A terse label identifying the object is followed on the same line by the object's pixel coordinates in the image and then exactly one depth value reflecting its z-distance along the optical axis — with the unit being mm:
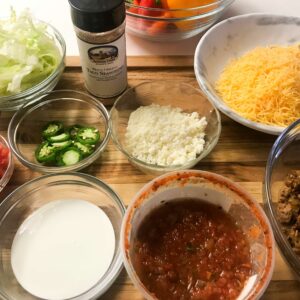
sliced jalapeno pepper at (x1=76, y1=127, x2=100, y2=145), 353
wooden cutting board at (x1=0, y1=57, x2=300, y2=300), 334
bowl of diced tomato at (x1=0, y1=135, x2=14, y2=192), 319
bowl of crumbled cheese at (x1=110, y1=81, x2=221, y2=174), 330
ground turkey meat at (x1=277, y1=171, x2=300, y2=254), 284
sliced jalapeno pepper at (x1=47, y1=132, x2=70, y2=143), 354
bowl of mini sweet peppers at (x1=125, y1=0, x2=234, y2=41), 398
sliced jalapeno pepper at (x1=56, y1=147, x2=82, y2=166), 337
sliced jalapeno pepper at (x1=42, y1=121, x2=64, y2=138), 362
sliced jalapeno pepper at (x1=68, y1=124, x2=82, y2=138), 364
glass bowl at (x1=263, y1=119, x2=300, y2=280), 266
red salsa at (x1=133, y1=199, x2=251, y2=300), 258
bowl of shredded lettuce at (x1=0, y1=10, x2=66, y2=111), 365
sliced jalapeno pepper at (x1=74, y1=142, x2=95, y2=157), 343
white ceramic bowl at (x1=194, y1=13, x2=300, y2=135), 398
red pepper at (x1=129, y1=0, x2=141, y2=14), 405
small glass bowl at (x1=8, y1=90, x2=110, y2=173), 361
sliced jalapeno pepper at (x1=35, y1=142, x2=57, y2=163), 342
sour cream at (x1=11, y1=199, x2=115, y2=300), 280
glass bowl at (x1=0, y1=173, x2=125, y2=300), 301
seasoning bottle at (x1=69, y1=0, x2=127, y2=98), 307
